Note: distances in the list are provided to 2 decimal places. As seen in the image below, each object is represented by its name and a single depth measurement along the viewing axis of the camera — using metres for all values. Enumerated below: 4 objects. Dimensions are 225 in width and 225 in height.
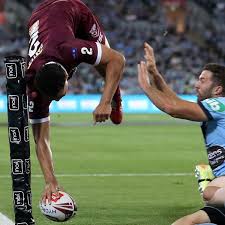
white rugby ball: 14.20
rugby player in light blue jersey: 12.50
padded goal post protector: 13.73
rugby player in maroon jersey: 13.89
